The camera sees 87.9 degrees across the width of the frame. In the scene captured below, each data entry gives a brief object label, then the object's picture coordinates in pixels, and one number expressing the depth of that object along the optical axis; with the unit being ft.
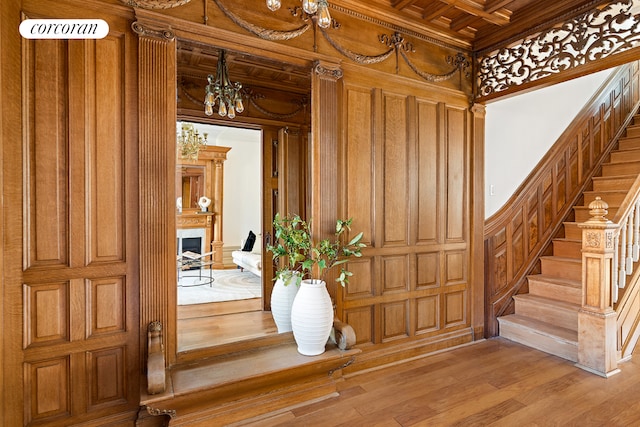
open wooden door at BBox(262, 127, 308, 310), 8.40
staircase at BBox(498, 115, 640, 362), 10.19
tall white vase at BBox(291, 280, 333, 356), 7.31
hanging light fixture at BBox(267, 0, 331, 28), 4.80
